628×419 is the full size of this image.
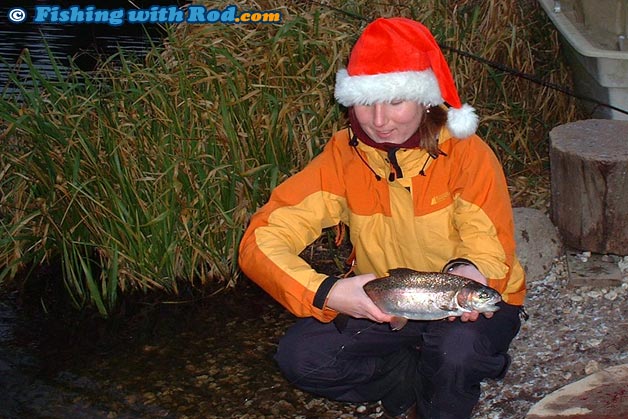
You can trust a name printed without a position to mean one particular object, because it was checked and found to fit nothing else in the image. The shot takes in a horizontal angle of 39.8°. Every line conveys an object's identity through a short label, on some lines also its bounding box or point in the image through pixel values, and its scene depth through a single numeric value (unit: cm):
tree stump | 383
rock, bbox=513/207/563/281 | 399
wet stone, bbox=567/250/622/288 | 379
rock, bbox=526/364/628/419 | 234
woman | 252
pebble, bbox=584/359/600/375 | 313
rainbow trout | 223
